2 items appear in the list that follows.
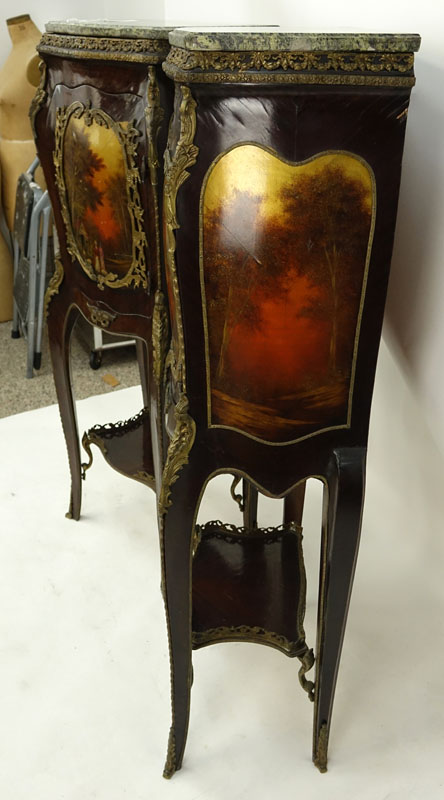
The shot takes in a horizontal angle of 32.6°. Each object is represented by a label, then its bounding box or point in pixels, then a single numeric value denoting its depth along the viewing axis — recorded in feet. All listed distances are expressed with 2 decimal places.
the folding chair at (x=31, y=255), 7.61
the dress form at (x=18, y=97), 7.95
